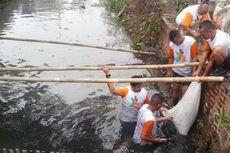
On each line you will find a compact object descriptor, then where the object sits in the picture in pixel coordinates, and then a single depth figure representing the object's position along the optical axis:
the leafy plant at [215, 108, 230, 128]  6.11
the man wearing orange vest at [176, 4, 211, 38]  8.94
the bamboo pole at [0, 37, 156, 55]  9.91
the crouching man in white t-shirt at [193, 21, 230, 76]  6.42
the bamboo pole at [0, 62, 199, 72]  7.21
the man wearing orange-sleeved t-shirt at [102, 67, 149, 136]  7.05
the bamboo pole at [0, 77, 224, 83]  6.40
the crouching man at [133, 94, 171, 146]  6.40
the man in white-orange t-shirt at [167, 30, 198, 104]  7.46
